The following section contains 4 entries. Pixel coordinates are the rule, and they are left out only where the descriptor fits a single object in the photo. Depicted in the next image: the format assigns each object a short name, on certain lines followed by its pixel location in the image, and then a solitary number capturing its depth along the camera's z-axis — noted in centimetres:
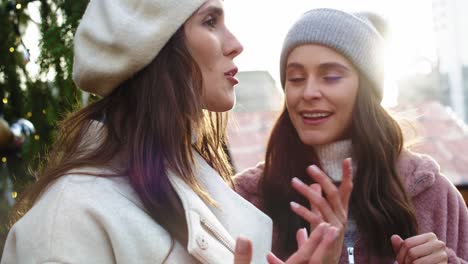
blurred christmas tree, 229
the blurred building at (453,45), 1162
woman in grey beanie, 229
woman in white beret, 154
